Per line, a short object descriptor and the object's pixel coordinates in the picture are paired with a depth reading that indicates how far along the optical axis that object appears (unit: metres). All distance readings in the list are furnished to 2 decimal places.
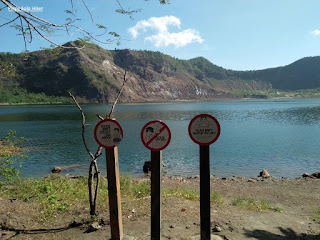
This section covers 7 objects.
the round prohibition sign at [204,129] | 4.66
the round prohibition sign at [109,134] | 5.08
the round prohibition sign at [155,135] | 4.72
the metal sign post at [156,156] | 4.73
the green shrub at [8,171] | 8.15
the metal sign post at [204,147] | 4.67
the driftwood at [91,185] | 6.41
